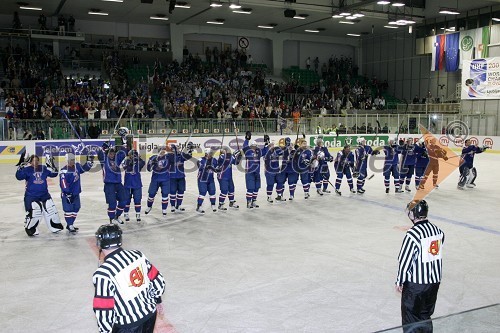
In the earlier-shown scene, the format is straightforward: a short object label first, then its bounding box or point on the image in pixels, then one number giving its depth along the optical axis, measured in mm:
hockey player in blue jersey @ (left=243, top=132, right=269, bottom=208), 11234
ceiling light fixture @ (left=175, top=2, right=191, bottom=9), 26734
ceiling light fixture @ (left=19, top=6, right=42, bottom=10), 26753
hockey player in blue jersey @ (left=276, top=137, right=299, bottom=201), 11984
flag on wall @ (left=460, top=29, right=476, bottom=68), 29281
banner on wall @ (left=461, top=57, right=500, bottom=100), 26031
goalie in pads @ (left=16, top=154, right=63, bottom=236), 8523
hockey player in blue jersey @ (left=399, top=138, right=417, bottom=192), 13172
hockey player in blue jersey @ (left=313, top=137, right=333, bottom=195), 12500
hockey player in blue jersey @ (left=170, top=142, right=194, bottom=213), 10384
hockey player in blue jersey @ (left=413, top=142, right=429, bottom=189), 13195
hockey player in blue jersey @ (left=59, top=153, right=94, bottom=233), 8734
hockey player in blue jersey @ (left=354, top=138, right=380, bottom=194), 13094
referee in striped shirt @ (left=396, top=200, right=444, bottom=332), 4125
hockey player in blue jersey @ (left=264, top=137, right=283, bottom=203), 11945
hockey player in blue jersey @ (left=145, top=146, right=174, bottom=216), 10109
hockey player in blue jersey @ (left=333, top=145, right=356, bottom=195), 12984
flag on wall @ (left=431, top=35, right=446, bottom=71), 31642
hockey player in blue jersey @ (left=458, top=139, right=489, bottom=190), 13695
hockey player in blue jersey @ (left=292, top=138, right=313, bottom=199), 12164
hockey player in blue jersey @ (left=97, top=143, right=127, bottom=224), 9211
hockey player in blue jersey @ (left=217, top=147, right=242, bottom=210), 10727
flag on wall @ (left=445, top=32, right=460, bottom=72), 30406
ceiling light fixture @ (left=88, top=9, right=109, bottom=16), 28447
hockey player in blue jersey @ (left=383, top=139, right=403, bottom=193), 13242
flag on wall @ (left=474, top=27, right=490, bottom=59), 28391
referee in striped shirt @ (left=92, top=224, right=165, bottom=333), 3201
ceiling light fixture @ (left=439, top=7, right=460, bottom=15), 26734
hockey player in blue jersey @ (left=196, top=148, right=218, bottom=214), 10648
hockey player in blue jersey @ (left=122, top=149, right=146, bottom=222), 9438
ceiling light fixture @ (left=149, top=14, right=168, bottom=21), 30234
